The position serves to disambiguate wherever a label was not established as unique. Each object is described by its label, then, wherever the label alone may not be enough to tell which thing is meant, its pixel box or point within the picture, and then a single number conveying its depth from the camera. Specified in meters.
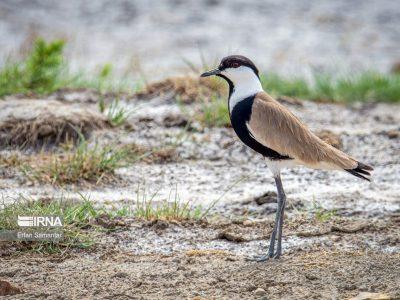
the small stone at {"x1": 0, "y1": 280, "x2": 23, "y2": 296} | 10.35
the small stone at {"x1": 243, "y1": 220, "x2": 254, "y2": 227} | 13.20
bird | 11.76
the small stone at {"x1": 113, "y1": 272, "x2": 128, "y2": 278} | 10.91
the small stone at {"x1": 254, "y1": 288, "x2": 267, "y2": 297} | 10.30
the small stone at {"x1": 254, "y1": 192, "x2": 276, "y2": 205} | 14.15
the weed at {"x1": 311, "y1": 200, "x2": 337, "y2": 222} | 13.41
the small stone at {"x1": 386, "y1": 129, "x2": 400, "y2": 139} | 17.47
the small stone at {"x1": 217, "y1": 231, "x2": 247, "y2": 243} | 12.55
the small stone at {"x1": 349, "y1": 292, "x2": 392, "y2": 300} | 9.84
